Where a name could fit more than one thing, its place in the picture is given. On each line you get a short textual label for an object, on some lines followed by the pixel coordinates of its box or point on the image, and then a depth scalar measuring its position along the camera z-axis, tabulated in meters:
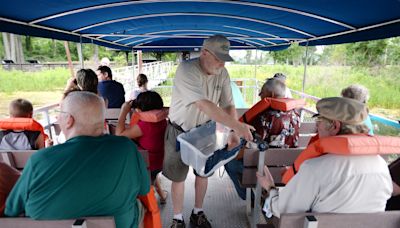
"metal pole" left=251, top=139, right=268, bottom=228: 1.84
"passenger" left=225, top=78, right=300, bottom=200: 2.38
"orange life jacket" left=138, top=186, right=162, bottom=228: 1.70
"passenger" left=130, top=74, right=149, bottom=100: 4.98
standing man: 1.92
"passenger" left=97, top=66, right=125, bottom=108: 4.04
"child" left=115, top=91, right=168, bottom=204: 2.41
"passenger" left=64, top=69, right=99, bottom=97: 3.04
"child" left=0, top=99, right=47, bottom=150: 2.28
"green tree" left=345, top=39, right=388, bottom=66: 21.56
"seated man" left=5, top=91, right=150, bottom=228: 1.18
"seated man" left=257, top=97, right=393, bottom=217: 1.22
